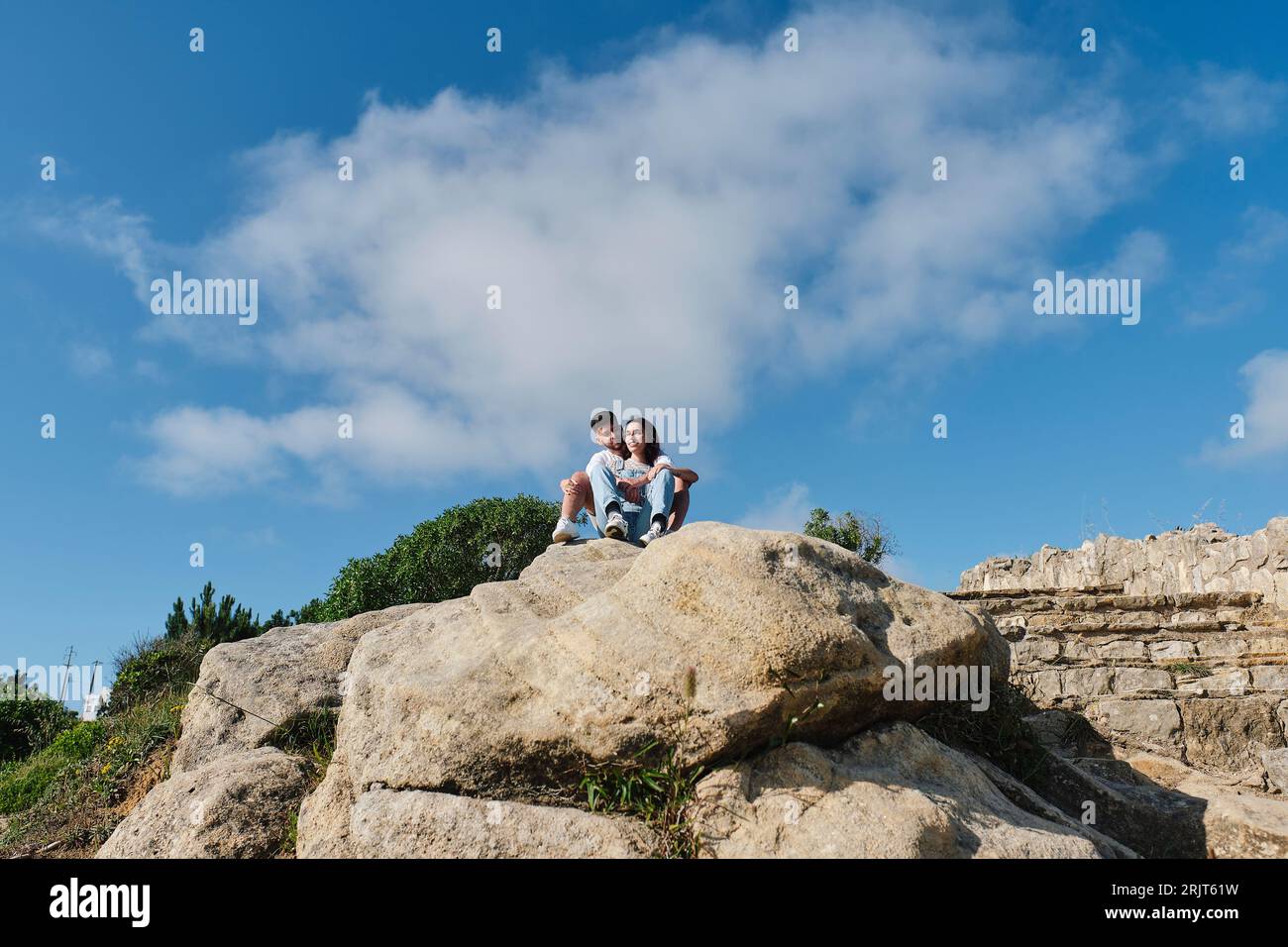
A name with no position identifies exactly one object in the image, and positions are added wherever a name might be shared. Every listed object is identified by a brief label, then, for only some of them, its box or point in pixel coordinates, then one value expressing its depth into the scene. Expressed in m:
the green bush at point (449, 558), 15.05
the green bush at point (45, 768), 8.88
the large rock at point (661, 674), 3.90
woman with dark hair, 8.41
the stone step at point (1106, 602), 11.29
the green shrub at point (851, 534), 28.20
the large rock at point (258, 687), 6.14
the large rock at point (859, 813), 3.60
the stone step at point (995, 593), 12.94
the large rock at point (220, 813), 4.78
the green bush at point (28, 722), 14.38
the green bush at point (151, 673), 11.52
